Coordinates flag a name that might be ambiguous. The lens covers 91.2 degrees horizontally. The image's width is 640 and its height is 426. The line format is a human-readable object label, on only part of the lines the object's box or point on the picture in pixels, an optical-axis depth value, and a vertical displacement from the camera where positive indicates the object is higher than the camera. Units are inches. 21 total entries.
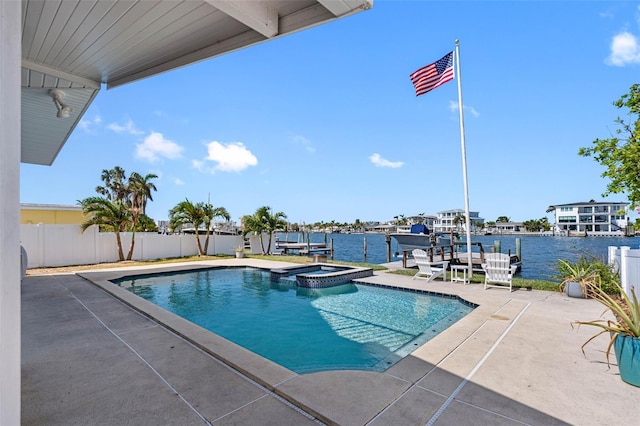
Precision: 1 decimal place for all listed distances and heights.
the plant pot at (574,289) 281.4 -66.1
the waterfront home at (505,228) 3914.9 -118.3
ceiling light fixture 187.0 +79.0
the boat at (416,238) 720.3 -40.4
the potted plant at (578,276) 280.1 -55.2
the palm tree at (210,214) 751.7 +30.0
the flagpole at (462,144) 388.4 +94.5
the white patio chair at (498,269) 330.0 -53.9
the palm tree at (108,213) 586.6 +30.3
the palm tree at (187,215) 733.9 +28.7
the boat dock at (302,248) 1159.1 -98.3
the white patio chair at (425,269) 384.5 -61.2
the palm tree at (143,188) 772.0 +127.0
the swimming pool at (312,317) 200.4 -82.8
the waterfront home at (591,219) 2652.6 -21.6
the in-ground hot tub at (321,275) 397.4 -72.9
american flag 398.6 +190.8
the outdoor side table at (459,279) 368.2 -71.3
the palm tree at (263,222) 816.9 +8.3
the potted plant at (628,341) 123.9 -50.4
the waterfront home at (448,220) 3321.9 -6.6
